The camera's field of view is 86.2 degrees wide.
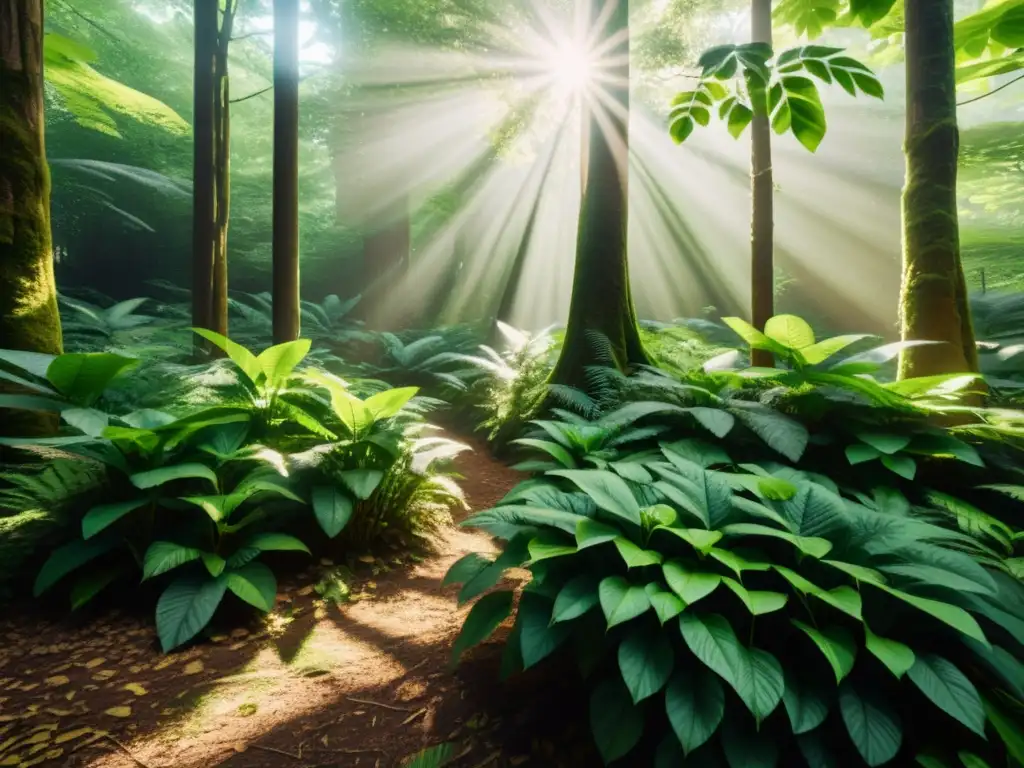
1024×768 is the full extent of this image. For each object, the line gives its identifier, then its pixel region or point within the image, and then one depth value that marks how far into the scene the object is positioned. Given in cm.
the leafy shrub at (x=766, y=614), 147
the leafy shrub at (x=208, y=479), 262
